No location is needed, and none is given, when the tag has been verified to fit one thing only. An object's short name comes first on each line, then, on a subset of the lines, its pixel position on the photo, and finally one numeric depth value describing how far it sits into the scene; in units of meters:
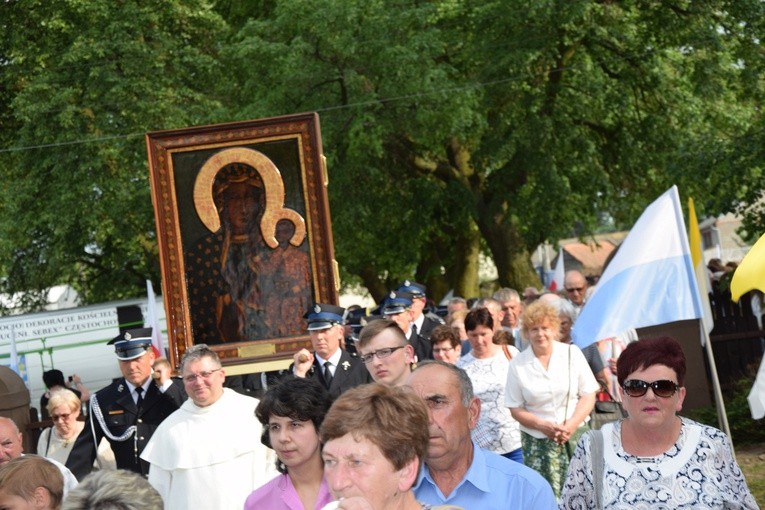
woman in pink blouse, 5.55
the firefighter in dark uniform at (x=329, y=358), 9.69
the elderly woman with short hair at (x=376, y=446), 3.84
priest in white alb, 7.21
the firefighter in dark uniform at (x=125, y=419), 9.30
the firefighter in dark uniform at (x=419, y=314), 12.29
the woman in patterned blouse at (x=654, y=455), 5.20
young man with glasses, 7.58
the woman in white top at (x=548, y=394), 8.66
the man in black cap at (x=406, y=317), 11.23
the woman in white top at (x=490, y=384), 9.02
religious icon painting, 12.49
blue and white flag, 8.30
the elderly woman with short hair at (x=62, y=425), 10.20
